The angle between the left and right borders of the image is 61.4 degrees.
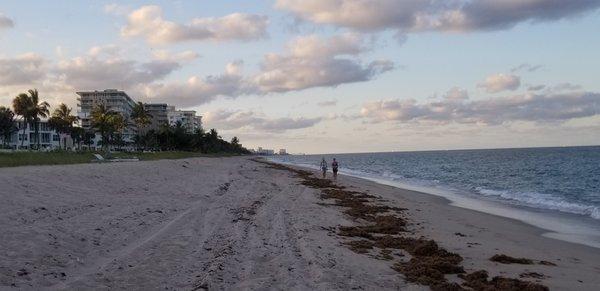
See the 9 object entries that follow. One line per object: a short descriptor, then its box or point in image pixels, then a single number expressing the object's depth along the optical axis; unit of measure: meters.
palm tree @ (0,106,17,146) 93.44
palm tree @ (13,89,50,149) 84.75
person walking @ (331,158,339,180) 44.69
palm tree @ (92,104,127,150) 85.31
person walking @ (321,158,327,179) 46.09
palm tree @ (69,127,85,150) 113.56
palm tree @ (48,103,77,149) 101.38
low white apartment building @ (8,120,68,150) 114.84
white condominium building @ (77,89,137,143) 180.09
